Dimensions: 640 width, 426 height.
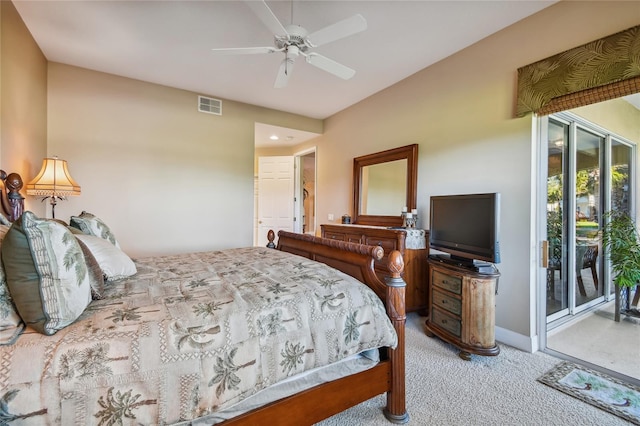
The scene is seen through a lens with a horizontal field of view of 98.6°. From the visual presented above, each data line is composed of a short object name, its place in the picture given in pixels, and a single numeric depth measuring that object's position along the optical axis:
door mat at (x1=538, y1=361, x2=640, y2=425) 1.69
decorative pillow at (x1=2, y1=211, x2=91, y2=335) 0.98
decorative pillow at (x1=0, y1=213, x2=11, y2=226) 1.33
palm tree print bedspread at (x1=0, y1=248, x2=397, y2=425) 0.89
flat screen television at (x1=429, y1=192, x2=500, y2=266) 2.24
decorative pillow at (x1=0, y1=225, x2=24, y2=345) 0.94
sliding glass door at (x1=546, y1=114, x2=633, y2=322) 2.77
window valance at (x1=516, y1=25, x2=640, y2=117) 1.84
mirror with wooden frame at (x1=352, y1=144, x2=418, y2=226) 3.43
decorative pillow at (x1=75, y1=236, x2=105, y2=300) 1.31
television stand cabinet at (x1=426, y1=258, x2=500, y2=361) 2.20
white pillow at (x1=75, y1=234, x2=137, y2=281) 1.60
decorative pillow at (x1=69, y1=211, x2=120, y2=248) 1.92
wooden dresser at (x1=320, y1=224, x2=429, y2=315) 3.01
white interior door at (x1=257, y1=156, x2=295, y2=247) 5.48
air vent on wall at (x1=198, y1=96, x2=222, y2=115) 4.03
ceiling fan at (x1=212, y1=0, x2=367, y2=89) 1.76
